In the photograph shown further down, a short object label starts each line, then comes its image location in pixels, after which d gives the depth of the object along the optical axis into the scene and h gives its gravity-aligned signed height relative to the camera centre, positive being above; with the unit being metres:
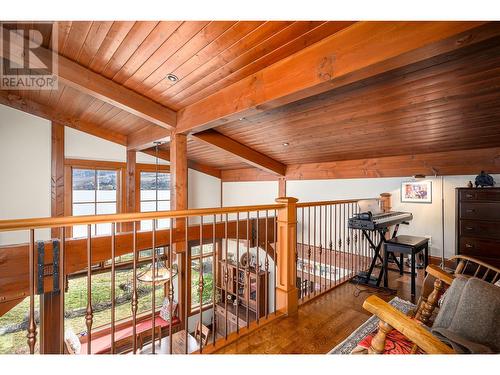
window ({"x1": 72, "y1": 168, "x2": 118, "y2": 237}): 5.26 -0.11
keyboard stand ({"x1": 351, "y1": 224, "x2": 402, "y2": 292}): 3.11 -1.19
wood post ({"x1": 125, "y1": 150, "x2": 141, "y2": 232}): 5.85 +0.11
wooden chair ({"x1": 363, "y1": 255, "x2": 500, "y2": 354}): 0.99 -0.61
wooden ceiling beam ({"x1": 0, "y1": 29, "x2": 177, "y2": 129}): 2.78 +1.27
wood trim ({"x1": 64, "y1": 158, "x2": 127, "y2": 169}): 5.17 +0.55
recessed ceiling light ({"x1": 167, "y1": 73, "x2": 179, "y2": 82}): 2.86 +1.31
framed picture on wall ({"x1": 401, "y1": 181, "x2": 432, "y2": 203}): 4.09 -0.07
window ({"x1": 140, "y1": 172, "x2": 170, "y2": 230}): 6.29 -0.12
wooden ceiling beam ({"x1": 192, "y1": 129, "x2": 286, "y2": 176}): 4.51 +0.78
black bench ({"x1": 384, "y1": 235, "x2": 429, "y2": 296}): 2.75 -0.68
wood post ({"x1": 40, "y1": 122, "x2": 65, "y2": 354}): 4.78 +0.33
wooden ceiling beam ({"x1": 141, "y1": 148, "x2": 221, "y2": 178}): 6.46 +0.71
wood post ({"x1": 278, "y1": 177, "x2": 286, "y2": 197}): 6.19 +0.03
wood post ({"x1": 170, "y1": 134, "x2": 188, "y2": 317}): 4.03 +0.27
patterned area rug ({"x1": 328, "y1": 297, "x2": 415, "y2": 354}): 1.93 -1.26
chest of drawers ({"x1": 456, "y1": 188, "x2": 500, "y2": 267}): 3.12 -0.47
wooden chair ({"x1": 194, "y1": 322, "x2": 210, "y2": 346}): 4.57 -2.96
